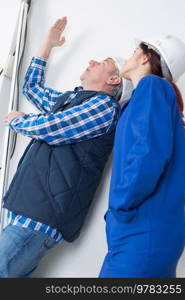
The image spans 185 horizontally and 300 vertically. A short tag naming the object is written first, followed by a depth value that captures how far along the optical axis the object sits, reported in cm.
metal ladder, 156
